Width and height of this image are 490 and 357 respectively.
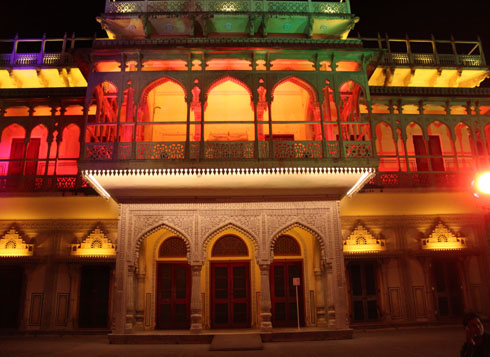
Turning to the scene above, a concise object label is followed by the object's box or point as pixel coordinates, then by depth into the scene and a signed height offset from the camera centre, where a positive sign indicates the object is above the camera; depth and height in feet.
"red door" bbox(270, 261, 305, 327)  45.91 -0.02
